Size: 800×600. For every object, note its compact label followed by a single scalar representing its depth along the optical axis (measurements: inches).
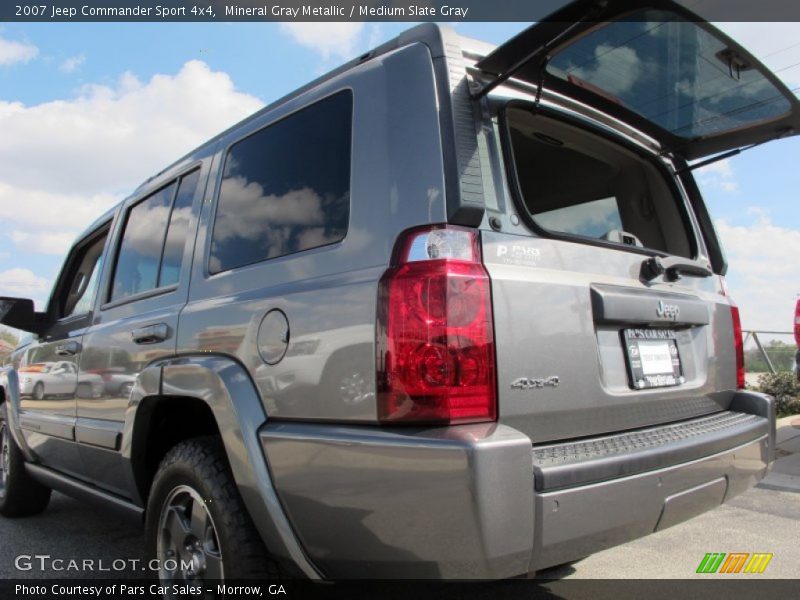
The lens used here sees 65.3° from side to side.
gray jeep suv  66.9
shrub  305.0
